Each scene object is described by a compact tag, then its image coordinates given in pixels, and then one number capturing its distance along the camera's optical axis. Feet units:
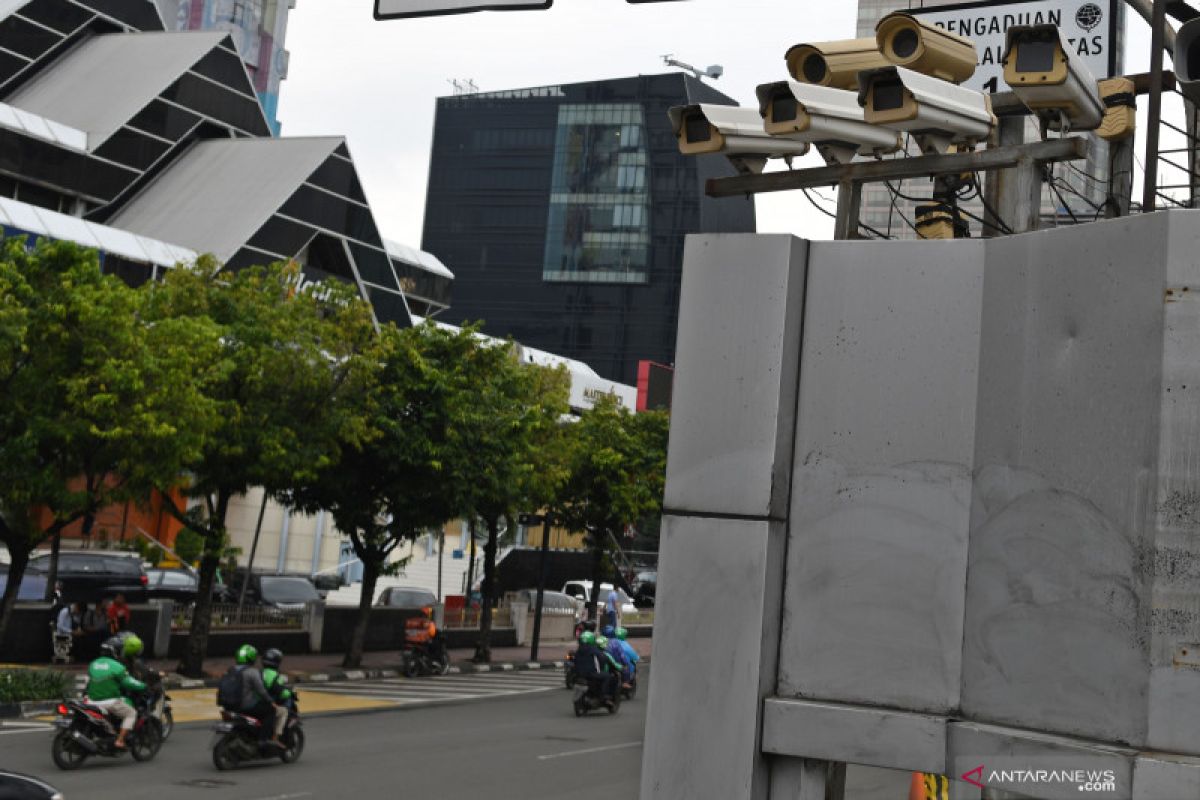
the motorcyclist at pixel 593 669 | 86.07
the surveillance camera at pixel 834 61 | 20.49
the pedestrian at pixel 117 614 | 91.61
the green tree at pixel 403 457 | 101.50
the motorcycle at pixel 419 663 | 107.96
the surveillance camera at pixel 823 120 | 19.13
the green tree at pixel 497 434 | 104.53
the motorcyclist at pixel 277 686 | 59.06
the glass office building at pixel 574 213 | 438.81
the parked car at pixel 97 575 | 118.21
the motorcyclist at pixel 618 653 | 90.27
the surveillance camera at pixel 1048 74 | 18.43
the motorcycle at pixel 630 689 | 94.73
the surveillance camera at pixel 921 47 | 19.58
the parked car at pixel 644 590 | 204.54
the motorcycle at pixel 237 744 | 58.44
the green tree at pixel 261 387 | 87.76
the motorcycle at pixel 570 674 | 87.04
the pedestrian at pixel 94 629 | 91.50
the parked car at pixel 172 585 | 126.00
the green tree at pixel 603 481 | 139.03
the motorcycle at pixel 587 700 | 85.81
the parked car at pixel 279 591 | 133.90
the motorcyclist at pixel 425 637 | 108.58
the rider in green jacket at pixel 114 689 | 57.06
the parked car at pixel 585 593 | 176.20
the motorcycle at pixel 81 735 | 56.29
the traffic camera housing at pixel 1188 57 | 17.67
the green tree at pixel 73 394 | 70.90
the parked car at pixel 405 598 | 133.69
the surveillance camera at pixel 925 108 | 18.65
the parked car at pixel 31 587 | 106.63
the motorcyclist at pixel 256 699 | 58.29
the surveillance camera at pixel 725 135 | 20.31
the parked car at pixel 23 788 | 37.76
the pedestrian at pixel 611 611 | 120.49
